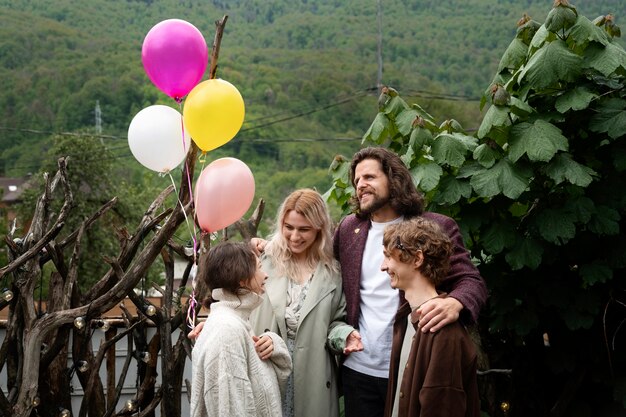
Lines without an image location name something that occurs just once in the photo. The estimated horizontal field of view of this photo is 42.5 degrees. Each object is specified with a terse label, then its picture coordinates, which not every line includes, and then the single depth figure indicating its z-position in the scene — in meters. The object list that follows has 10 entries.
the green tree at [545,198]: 3.29
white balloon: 3.36
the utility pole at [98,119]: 26.56
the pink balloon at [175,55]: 3.32
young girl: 2.41
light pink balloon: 3.22
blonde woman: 2.78
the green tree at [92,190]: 20.80
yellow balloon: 3.21
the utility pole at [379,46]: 16.86
